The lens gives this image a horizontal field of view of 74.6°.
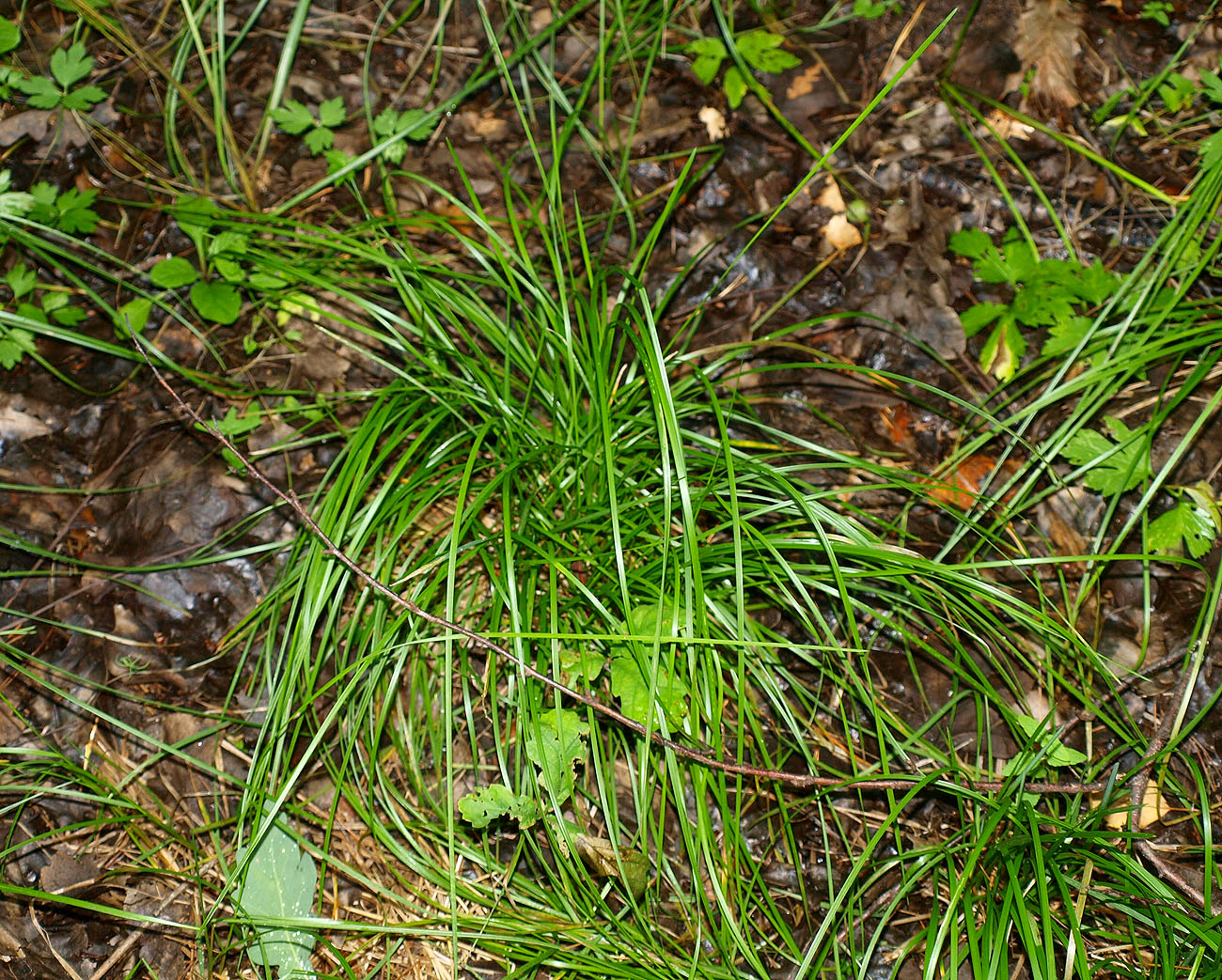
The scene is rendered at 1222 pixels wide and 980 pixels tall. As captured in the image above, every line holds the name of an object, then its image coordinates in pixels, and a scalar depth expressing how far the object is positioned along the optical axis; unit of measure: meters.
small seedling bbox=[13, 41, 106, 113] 2.63
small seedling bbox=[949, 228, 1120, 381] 2.33
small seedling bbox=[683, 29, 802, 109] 2.75
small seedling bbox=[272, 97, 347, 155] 2.66
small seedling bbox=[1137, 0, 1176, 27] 2.75
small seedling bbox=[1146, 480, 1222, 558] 2.07
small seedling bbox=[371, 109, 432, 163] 2.59
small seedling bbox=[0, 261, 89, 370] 2.36
